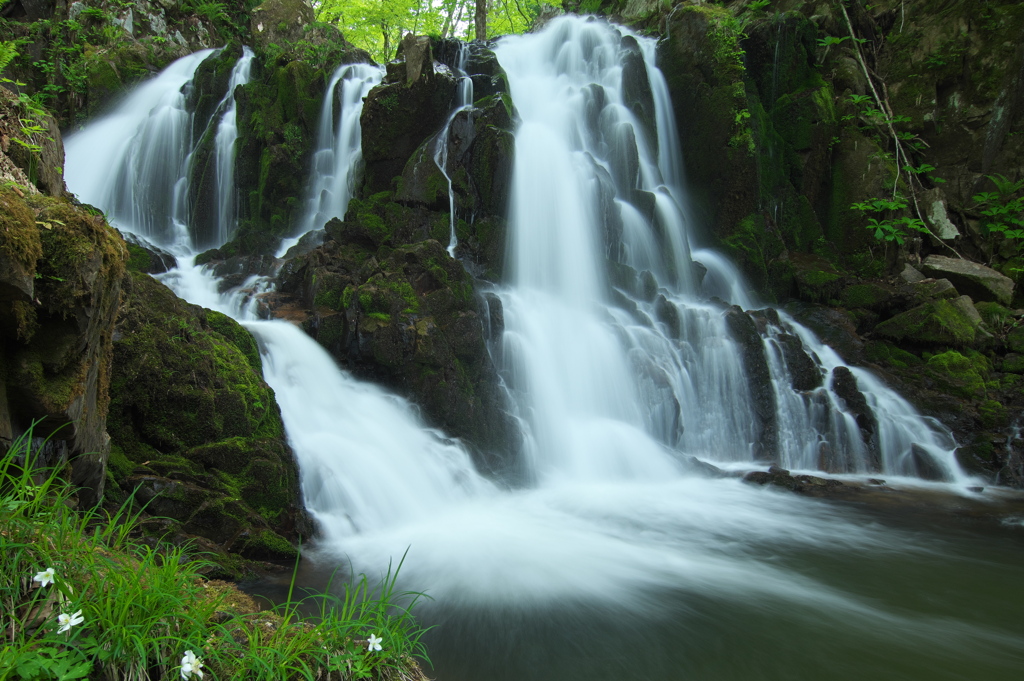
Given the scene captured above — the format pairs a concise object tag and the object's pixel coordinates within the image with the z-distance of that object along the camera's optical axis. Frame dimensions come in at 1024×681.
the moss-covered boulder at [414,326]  7.89
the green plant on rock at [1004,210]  13.01
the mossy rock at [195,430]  4.70
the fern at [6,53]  3.73
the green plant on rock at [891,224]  13.13
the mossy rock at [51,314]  2.55
